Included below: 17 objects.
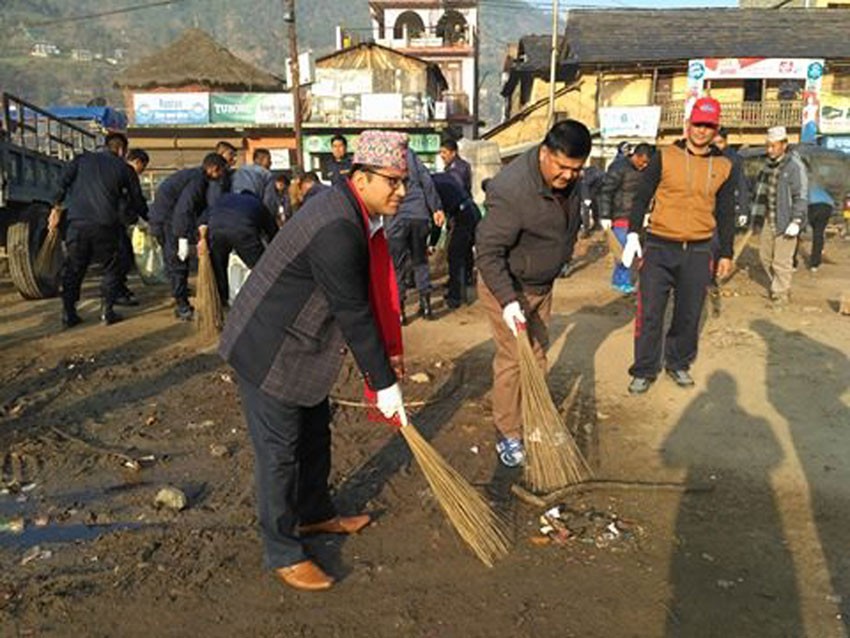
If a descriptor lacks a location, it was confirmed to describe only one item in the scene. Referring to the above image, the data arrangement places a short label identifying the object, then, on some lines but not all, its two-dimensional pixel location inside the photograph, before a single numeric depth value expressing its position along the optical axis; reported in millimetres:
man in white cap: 6898
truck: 7766
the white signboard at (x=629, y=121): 23609
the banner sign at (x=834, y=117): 23953
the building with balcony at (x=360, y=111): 28516
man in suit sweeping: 2336
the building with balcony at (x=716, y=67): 24344
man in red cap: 4406
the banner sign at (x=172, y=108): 28750
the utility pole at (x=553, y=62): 23406
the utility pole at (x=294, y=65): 17203
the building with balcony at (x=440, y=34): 42781
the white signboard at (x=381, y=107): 28438
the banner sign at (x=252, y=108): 28500
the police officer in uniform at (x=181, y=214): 6691
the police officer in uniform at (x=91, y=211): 6379
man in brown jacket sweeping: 3152
